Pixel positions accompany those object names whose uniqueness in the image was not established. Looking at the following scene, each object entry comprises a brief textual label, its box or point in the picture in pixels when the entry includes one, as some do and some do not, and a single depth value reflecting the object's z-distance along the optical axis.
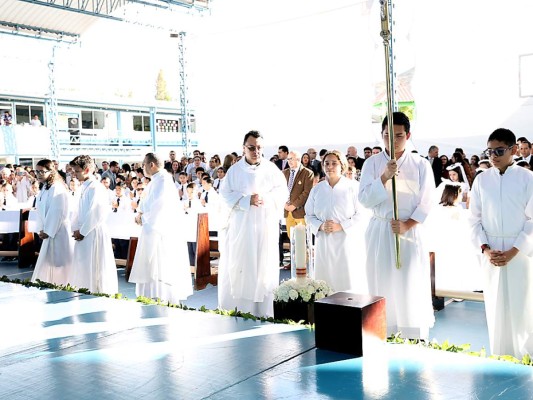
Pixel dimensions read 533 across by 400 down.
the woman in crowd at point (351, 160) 9.64
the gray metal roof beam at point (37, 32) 16.40
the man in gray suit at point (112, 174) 14.71
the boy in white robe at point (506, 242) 3.98
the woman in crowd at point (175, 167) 14.63
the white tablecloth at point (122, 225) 8.70
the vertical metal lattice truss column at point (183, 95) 16.81
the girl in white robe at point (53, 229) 6.87
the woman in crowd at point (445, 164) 11.96
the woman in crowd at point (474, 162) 11.56
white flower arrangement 3.59
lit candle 3.76
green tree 65.96
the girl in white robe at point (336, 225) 5.54
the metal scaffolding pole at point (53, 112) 19.98
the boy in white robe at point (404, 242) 4.37
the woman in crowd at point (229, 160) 8.93
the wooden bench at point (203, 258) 7.76
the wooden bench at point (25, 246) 9.50
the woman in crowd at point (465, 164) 10.76
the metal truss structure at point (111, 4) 14.85
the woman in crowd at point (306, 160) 11.46
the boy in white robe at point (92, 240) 6.56
